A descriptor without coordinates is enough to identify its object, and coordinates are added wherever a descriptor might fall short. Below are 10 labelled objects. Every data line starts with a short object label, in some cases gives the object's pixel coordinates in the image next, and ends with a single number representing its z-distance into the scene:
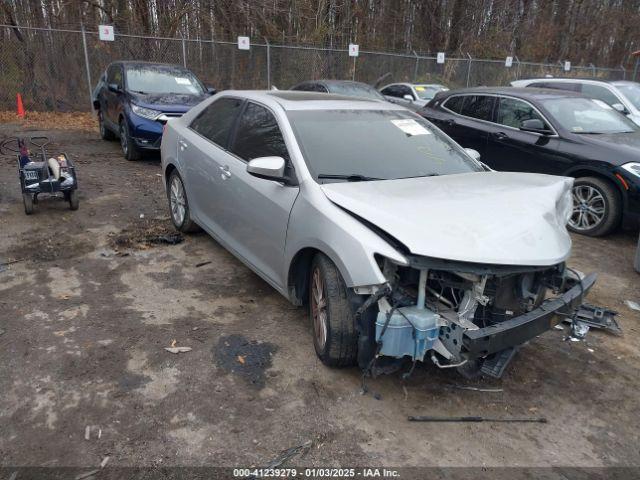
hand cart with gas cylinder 6.13
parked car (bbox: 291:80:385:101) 11.99
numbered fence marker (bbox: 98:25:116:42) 13.49
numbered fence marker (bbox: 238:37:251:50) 15.70
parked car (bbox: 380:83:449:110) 13.51
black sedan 6.16
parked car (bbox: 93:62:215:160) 9.03
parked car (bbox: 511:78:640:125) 10.80
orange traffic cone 14.29
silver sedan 2.85
